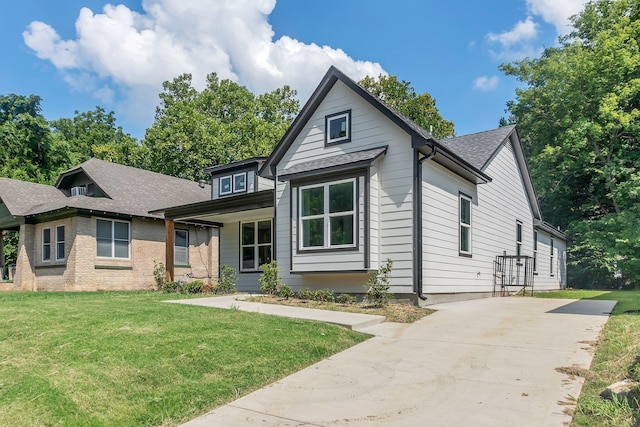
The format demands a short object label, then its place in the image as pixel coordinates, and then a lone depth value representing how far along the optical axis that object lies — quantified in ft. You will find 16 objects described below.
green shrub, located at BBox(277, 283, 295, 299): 36.68
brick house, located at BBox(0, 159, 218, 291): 54.03
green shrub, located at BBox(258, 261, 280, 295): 38.19
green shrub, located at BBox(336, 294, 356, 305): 33.65
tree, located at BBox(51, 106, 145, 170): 107.76
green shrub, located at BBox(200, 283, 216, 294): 45.24
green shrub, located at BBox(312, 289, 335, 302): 34.47
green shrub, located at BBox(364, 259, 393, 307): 31.27
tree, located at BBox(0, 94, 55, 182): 97.53
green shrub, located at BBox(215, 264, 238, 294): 45.01
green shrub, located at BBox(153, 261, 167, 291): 53.70
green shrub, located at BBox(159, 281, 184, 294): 47.57
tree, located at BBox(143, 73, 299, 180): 100.63
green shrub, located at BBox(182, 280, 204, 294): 45.68
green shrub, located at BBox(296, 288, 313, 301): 35.32
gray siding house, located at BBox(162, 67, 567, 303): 33.04
